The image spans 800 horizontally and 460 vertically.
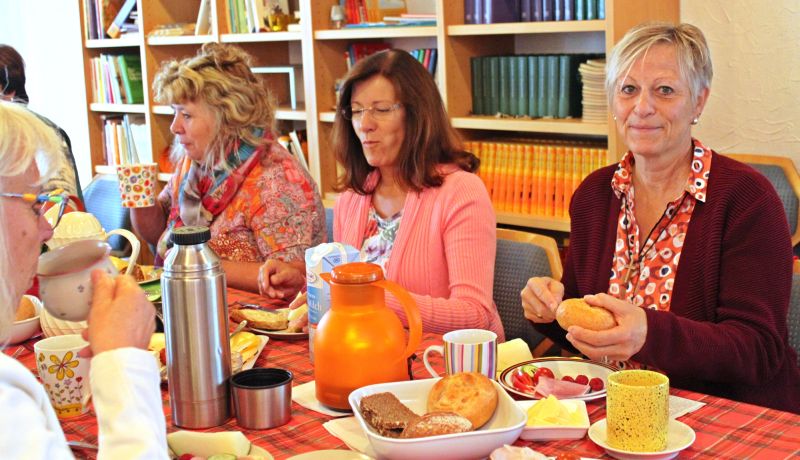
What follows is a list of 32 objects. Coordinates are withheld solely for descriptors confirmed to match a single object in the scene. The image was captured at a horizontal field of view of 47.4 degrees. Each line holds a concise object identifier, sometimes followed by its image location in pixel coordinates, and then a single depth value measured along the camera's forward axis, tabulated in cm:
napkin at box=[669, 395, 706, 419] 138
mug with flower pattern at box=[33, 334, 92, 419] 149
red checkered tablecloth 127
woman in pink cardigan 213
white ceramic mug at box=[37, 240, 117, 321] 129
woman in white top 99
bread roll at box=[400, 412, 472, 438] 123
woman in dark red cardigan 164
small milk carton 167
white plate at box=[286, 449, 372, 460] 125
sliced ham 146
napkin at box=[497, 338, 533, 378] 164
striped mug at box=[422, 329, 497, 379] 146
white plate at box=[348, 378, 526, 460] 121
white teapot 208
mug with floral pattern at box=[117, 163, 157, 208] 245
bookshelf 306
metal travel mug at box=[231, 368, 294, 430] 139
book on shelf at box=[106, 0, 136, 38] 465
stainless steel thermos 138
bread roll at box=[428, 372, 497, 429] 130
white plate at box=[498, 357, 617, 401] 156
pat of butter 132
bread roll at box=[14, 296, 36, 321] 189
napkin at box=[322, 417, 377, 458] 132
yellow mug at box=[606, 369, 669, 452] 124
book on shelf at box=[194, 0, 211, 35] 430
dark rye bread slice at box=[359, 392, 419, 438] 129
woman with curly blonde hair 263
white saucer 123
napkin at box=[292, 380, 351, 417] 146
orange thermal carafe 144
